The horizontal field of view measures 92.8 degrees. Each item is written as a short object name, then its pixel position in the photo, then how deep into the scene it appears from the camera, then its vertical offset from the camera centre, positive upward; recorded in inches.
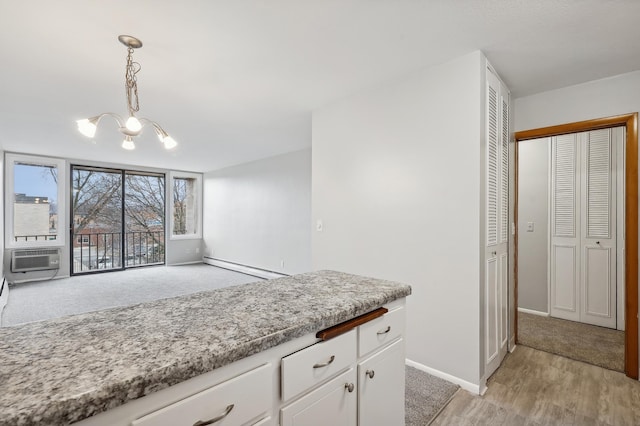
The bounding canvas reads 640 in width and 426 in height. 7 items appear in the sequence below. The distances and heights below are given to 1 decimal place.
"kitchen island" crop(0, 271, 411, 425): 23.7 -13.9
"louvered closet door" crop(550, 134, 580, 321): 142.7 -7.7
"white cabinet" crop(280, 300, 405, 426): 39.0 -24.7
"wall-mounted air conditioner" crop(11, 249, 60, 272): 217.2 -35.0
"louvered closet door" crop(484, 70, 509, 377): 90.6 -3.3
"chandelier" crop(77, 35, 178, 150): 81.9 +26.5
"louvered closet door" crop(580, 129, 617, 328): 134.0 -8.0
